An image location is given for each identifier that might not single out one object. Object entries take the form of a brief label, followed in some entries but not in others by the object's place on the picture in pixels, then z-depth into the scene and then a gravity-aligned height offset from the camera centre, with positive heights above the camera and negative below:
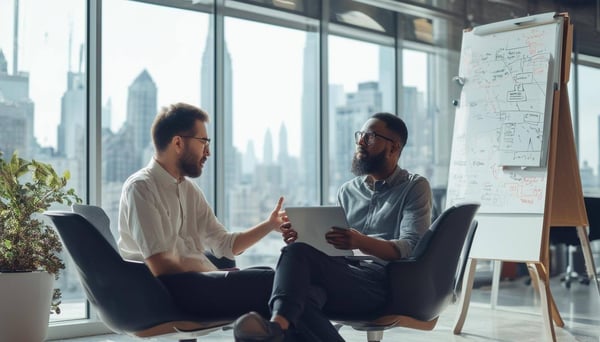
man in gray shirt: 2.32 -0.26
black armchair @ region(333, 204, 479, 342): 2.48 -0.36
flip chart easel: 3.95 +0.16
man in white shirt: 2.39 -0.19
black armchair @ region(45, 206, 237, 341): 2.23 -0.35
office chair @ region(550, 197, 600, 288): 5.84 -0.46
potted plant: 3.46 -0.38
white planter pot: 3.44 -0.64
